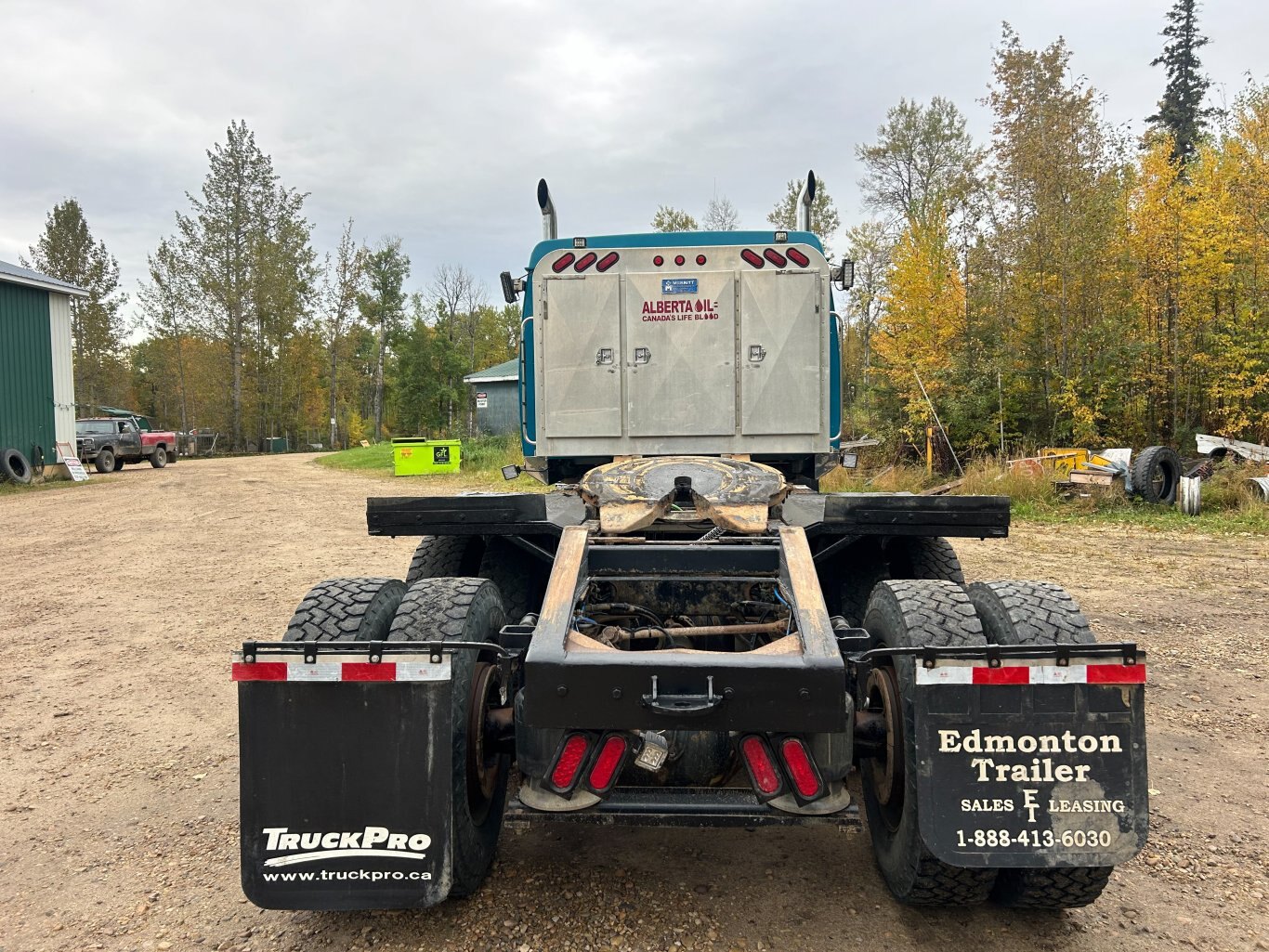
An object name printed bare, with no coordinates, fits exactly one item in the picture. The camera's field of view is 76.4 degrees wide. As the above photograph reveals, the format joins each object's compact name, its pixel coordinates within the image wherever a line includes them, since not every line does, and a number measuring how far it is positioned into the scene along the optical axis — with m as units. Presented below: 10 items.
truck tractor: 2.29
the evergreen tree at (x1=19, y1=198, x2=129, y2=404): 47.53
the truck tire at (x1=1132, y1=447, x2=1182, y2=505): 12.77
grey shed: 35.19
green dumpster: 25.23
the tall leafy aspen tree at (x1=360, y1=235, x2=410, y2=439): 50.38
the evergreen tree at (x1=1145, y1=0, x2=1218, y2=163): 34.47
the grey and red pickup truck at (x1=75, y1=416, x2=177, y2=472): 25.88
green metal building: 20.89
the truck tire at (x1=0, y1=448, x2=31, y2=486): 20.48
